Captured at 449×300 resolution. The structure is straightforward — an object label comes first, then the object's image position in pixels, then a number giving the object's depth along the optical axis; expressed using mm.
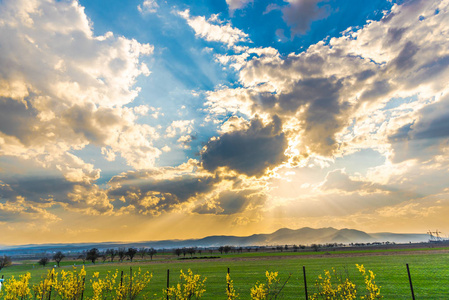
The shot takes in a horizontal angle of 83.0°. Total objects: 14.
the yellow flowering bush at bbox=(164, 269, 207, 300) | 12726
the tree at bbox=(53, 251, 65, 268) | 98738
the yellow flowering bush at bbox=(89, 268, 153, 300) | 13812
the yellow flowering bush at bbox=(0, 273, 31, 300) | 12836
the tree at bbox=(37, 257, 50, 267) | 94688
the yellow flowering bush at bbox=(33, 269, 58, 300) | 14283
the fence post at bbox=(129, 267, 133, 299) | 14141
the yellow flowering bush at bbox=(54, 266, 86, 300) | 13625
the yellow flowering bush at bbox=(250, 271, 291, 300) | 10970
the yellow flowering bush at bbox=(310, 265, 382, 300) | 11148
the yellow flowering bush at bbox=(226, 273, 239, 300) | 11512
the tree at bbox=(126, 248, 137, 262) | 108500
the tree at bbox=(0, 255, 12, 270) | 72375
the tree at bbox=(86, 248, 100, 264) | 97588
